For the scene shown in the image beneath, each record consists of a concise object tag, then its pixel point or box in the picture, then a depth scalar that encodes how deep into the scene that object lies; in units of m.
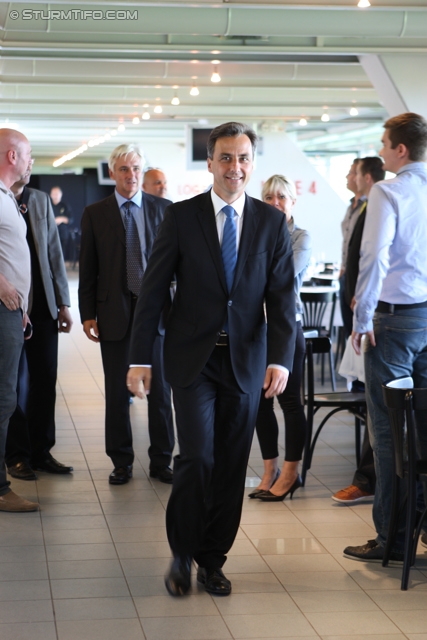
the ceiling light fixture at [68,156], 24.40
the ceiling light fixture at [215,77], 10.13
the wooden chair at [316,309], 8.45
